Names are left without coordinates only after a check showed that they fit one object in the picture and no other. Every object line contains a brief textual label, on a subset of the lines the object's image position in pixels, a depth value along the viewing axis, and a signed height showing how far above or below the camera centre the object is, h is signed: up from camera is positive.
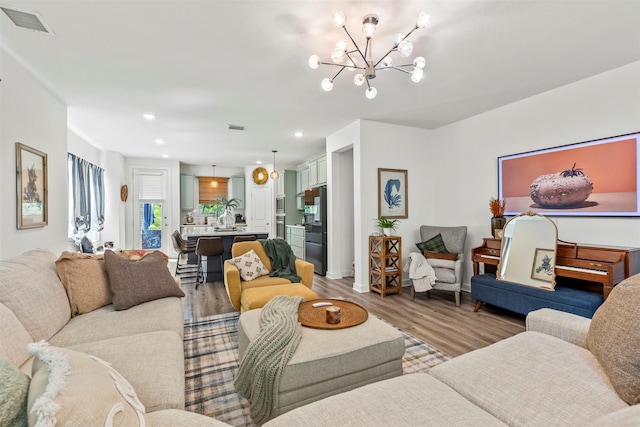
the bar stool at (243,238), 5.07 -0.48
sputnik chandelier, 1.82 +1.16
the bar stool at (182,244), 5.31 -0.62
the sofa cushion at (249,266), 3.30 -0.64
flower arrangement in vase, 3.69 -0.05
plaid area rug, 1.81 -1.23
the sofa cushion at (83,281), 2.06 -0.52
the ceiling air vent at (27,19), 1.99 +1.39
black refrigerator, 5.50 -0.34
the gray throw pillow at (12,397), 0.71 -0.48
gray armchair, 3.75 -0.57
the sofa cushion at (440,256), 3.95 -0.64
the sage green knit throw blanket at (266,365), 1.55 -0.86
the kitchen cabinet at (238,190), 8.84 +0.65
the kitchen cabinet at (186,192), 8.17 +0.55
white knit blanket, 3.83 -0.85
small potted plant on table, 4.25 -0.22
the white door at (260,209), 8.59 +0.06
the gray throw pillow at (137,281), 2.21 -0.56
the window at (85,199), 4.88 +0.23
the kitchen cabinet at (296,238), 6.65 -0.67
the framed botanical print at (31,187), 2.69 +0.25
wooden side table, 4.18 -0.81
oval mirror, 2.99 -0.45
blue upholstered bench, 2.61 -0.88
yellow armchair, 2.75 -0.80
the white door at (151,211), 7.38 +0.01
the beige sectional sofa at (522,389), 1.09 -0.77
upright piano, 2.51 -0.50
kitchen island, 5.13 -0.63
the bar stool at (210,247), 4.60 -0.58
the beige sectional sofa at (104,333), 1.19 -0.73
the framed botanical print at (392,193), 4.61 +0.28
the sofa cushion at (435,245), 4.19 -0.51
